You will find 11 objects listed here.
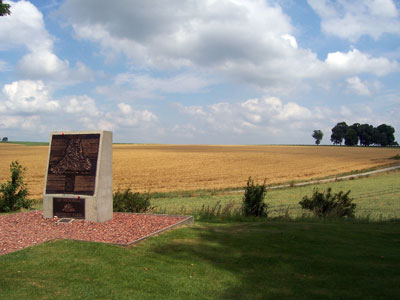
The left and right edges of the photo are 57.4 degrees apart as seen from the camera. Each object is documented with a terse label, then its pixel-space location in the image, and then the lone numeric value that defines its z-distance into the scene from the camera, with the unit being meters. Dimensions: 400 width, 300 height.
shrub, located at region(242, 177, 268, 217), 14.39
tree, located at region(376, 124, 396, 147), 141.00
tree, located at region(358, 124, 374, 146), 143.50
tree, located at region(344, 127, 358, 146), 144.75
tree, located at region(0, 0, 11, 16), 13.04
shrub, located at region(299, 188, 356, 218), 15.59
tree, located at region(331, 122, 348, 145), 153.50
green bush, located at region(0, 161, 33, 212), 14.29
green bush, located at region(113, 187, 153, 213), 14.08
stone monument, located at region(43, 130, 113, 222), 11.65
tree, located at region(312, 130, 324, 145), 173.88
